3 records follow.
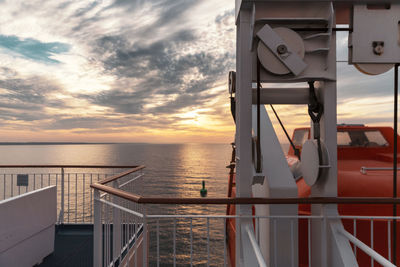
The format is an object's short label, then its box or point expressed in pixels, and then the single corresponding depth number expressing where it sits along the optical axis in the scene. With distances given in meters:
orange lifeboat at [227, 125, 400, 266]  2.84
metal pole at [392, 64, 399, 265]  2.43
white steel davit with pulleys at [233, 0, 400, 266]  2.39
